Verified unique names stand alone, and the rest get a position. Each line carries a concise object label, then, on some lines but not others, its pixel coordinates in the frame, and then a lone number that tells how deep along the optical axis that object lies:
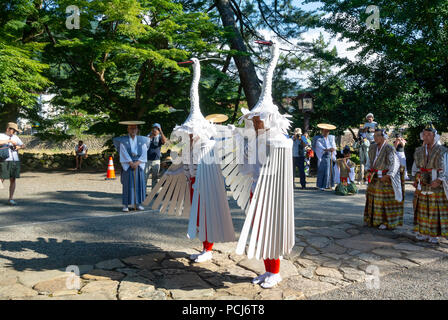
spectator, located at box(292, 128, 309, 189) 9.68
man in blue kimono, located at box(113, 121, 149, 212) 6.62
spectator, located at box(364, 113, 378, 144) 9.30
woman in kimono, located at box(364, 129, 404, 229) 5.12
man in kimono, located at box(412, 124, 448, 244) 4.58
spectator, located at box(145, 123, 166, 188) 7.68
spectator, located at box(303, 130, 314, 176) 10.46
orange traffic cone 11.59
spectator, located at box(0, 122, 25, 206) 6.75
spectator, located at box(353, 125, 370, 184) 9.27
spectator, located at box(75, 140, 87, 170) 15.43
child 9.70
